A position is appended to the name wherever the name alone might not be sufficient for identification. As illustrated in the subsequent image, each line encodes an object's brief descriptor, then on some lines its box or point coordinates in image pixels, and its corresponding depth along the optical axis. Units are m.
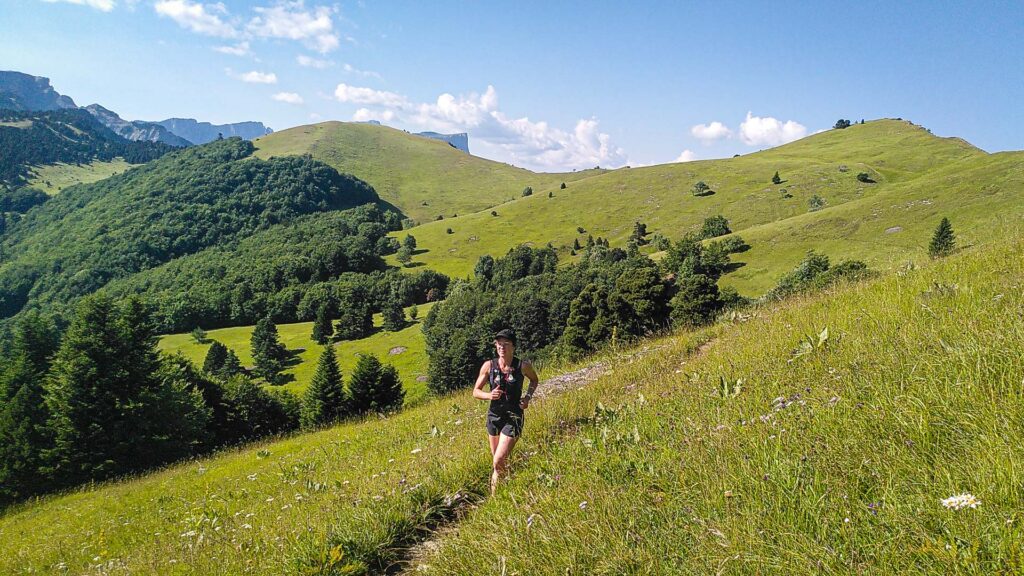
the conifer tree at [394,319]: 112.38
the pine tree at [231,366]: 94.73
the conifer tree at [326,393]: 50.59
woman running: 6.13
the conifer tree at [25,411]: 28.02
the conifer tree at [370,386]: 51.09
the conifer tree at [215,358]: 97.88
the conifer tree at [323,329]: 111.56
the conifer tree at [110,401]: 28.31
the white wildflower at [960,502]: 2.44
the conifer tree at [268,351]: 97.19
